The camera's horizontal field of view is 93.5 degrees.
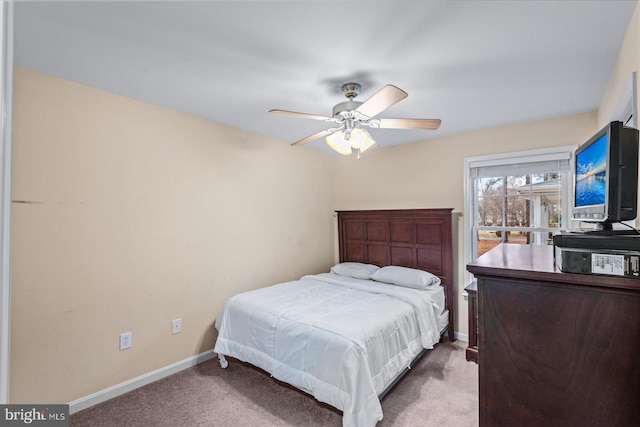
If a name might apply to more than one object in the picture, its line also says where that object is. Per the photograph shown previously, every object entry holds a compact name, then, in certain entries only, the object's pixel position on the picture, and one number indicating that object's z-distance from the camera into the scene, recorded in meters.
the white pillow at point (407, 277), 3.19
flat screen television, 0.85
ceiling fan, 2.12
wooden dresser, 0.74
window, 2.96
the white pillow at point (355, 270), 3.68
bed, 1.93
